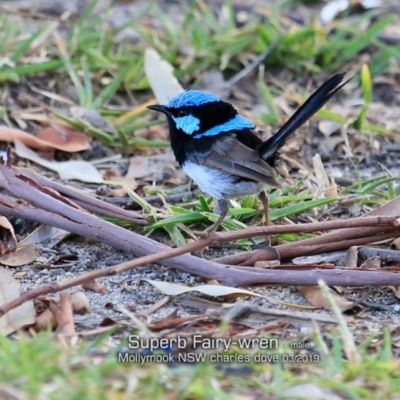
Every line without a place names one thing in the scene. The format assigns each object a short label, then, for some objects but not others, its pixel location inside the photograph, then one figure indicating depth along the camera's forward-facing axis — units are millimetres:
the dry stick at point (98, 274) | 5953
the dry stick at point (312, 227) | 7012
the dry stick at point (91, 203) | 8102
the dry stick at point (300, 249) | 7430
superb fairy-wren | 7937
